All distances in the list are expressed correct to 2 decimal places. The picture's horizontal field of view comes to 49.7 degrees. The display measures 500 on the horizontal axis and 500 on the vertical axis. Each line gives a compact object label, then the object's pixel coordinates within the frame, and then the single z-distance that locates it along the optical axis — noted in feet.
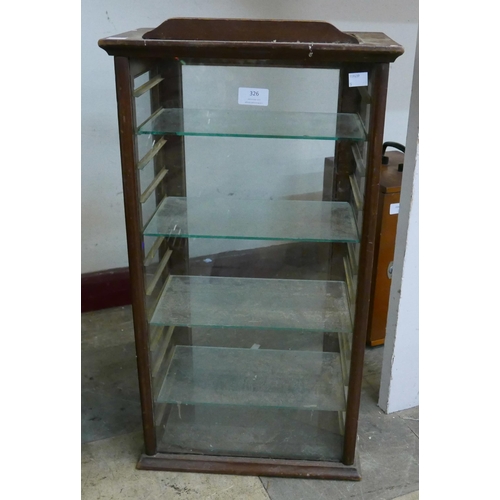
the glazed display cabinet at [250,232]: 4.61
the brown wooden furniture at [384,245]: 7.11
